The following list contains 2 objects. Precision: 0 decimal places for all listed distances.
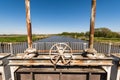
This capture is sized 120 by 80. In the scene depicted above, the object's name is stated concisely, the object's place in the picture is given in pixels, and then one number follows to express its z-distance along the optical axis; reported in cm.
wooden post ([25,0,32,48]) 254
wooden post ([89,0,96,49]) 247
